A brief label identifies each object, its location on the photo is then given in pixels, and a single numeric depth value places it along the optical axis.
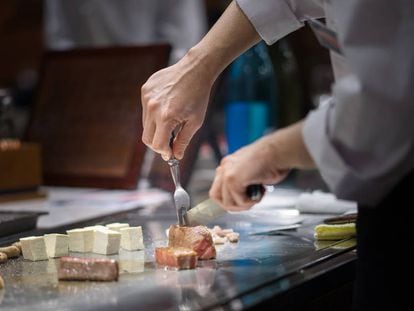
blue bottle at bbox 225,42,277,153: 3.20
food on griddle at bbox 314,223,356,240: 1.88
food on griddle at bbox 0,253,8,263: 1.77
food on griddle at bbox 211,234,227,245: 1.88
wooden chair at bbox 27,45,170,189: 3.03
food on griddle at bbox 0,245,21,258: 1.81
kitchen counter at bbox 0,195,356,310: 1.37
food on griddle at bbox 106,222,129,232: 1.90
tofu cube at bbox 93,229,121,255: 1.80
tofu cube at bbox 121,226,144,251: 1.83
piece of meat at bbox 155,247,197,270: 1.61
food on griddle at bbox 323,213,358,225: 1.98
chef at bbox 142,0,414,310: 1.26
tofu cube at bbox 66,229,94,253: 1.84
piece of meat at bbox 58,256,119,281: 1.52
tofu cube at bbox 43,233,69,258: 1.79
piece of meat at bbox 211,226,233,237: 1.94
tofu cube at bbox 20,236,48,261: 1.77
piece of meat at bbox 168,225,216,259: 1.69
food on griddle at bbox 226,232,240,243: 1.91
